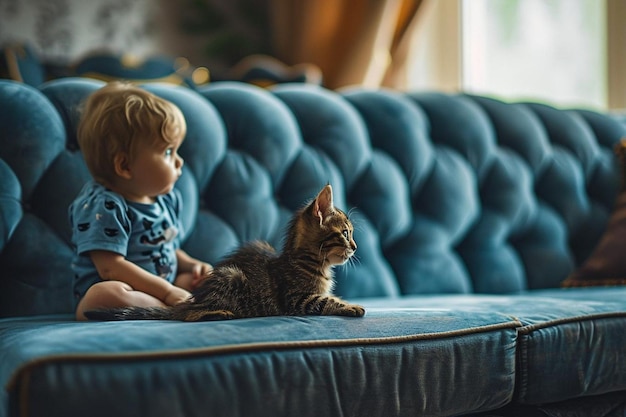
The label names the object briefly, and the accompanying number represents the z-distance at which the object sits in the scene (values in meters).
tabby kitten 1.36
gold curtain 3.46
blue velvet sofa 1.06
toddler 1.51
